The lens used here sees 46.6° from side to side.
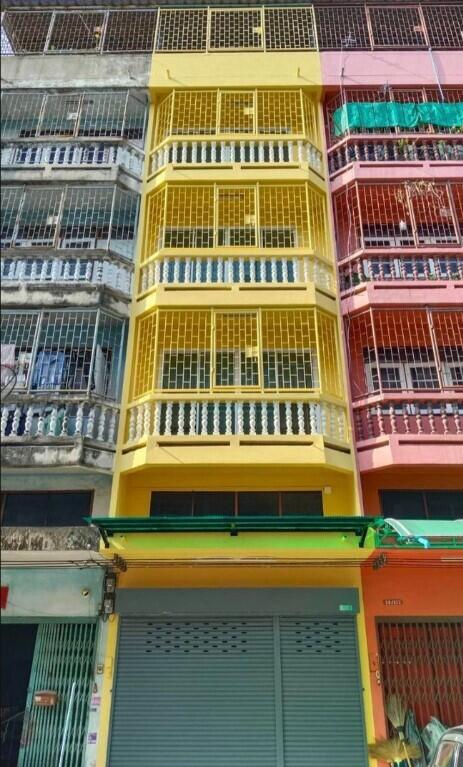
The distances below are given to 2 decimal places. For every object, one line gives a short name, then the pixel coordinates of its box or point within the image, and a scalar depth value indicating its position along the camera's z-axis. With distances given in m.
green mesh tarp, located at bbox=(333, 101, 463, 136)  13.52
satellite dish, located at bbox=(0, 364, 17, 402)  8.02
